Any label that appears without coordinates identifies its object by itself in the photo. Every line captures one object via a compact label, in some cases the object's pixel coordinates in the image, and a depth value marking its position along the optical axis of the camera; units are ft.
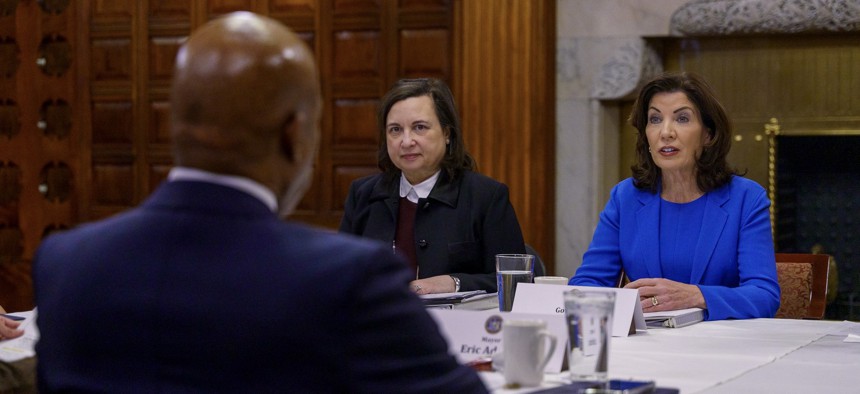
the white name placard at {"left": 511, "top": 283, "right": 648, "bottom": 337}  8.41
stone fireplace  19.47
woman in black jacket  12.17
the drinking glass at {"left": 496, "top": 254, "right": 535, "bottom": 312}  9.15
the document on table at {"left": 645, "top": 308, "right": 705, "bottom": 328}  9.21
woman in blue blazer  10.85
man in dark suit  3.91
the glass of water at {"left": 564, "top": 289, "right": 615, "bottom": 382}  5.99
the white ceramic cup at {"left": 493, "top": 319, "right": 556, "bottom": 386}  6.03
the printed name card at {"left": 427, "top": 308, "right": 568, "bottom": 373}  6.58
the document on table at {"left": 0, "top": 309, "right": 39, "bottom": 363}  7.37
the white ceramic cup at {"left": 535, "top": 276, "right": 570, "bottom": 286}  9.15
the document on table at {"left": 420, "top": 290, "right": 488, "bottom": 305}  9.87
